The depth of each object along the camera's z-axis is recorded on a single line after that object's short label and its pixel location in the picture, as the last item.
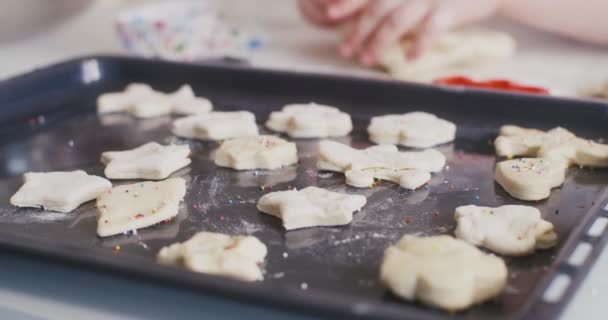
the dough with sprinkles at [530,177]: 0.96
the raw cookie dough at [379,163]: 1.01
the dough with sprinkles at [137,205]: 0.89
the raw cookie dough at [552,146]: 1.06
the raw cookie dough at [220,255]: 0.75
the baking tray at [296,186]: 0.71
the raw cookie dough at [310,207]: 0.89
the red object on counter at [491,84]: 1.34
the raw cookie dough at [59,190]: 0.96
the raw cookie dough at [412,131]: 1.15
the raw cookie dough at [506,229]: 0.81
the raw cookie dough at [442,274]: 0.69
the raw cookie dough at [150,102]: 1.32
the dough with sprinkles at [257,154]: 1.08
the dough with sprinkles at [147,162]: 1.06
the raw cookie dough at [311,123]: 1.20
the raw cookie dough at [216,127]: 1.20
